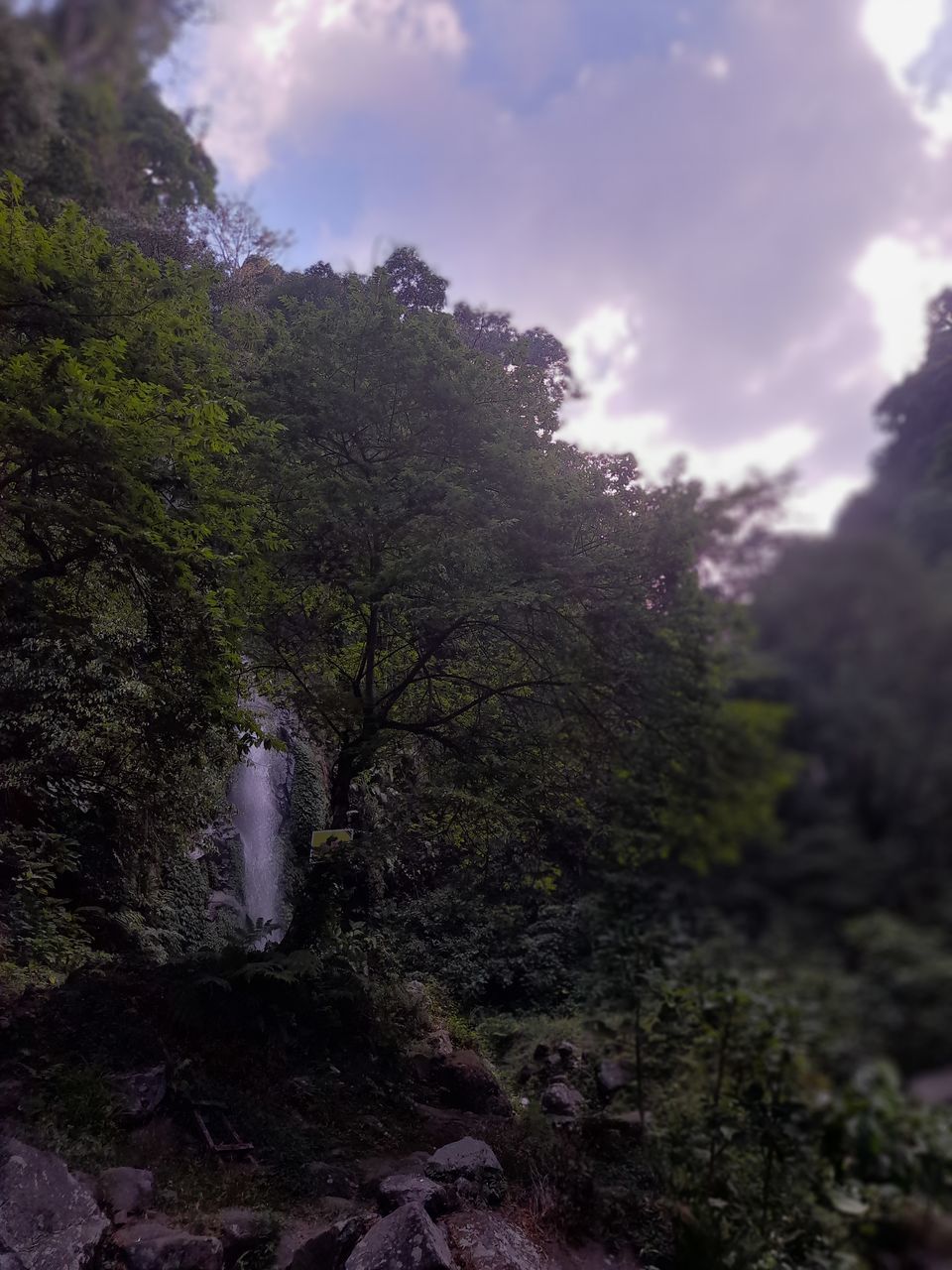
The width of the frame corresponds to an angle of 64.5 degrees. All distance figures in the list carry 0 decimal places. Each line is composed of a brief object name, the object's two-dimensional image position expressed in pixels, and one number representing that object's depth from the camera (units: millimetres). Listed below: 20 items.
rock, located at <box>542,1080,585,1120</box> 6474
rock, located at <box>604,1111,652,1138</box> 4334
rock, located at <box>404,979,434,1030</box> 8859
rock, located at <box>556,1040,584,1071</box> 6910
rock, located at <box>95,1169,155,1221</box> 5035
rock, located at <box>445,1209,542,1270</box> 4844
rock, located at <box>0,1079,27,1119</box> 5454
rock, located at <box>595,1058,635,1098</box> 4033
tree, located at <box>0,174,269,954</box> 5270
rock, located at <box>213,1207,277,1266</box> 4918
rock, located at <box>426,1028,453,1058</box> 8461
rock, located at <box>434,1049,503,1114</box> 7660
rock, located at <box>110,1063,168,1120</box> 5926
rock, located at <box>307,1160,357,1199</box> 5716
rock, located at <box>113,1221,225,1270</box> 4527
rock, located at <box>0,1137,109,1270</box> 4449
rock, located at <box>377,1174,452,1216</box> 5297
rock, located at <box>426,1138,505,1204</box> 5688
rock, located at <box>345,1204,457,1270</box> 4492
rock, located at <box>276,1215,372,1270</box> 4742
